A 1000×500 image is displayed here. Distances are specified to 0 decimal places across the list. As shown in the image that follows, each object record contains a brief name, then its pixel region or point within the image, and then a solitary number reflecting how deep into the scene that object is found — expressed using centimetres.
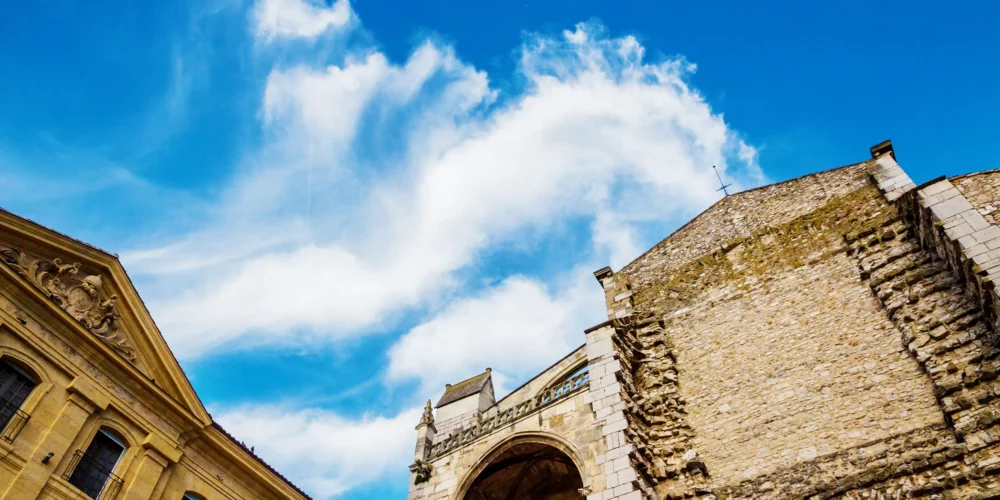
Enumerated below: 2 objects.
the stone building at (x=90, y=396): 1091
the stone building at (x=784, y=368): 1112
